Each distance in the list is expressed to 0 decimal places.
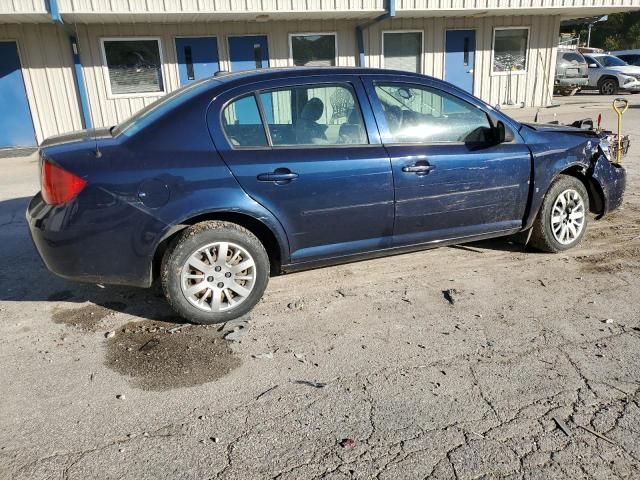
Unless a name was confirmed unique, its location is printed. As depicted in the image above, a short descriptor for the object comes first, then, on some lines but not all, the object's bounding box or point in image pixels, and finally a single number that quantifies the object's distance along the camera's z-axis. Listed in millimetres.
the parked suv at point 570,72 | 21281
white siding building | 11820
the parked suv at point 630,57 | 24375
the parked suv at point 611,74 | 21828
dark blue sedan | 3471
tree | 43844
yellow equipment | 6684
